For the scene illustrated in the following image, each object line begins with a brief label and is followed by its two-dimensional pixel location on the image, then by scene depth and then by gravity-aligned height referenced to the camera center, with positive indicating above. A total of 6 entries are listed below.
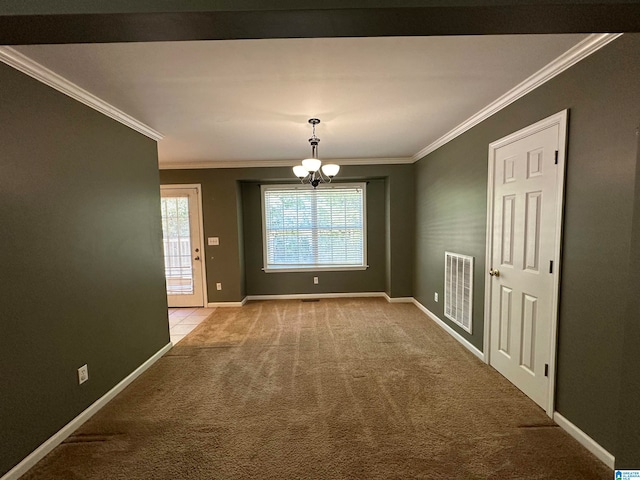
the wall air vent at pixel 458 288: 3.13 -0.82
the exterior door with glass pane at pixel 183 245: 4.88 -0.36
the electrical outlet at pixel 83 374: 2.07 -1.10
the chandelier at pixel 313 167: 2.92 +0.61
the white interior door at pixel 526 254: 1.98 -0.28
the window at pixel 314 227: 5.25 -0.10
